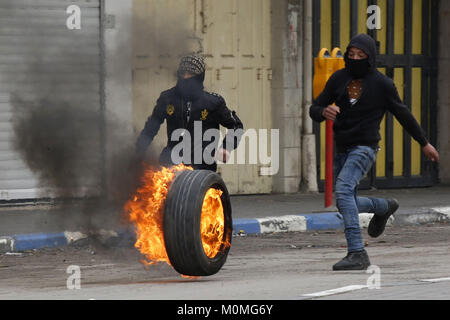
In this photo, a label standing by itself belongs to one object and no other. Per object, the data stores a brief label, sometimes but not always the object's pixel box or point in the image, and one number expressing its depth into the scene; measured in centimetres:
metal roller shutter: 2469
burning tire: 1670
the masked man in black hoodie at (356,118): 1834
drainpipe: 3128
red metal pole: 2725
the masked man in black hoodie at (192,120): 1824
